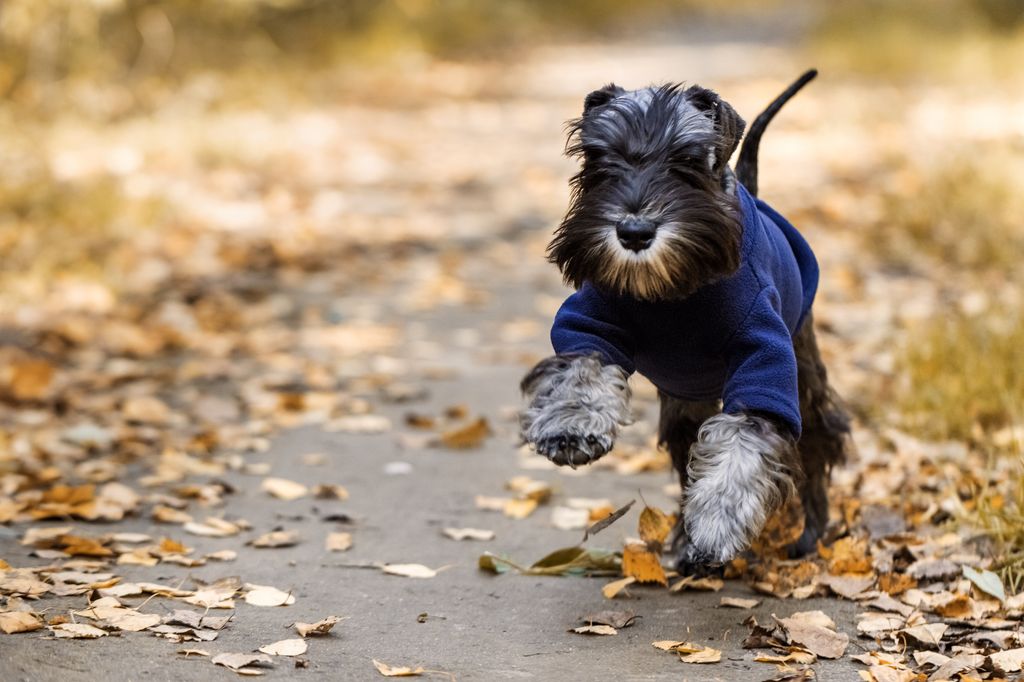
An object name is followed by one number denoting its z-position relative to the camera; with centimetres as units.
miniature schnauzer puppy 678
